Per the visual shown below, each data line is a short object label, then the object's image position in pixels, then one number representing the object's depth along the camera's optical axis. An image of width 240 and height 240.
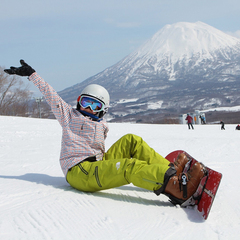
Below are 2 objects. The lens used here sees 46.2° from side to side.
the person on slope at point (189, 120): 17.31
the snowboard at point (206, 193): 2.00
